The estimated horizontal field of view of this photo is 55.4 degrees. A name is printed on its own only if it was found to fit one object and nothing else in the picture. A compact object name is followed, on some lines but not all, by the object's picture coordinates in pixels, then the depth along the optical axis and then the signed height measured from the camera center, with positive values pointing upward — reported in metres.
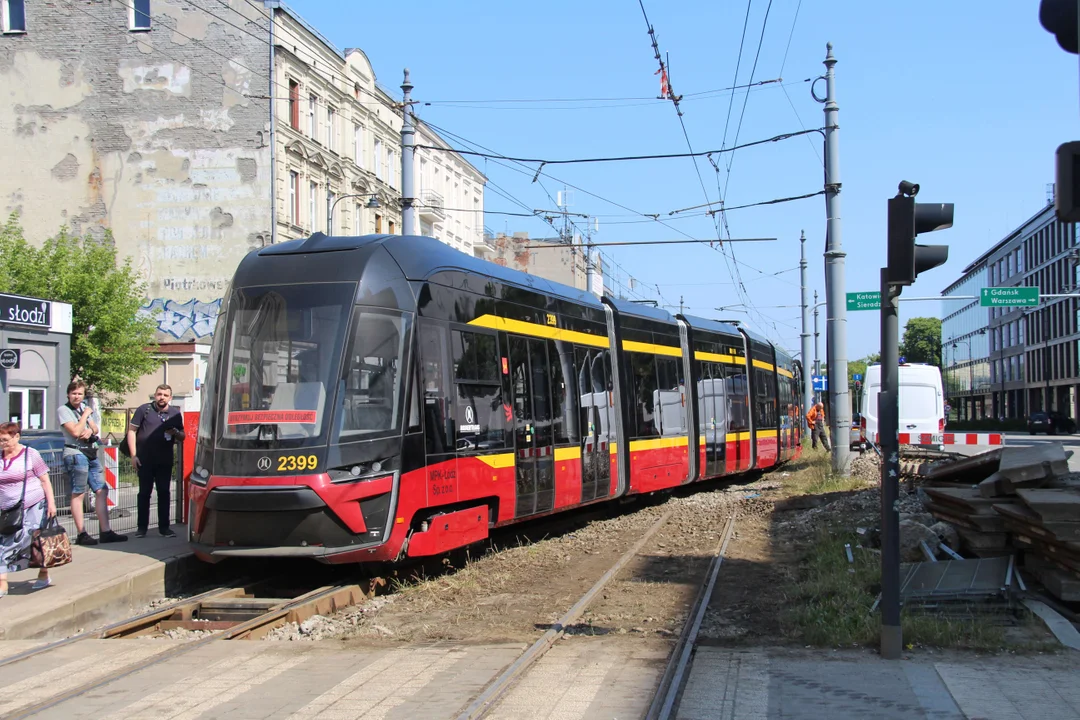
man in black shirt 11.40 -0.37
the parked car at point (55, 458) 12.44 -0.54
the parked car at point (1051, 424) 61.31 -1.38
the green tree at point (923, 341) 133.50 +8.27
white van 26.12 +0.07
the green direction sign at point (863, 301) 21.19 +2.12
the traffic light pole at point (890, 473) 6.61 -0.46
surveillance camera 6.78 +1.41
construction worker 31.42 -0.49
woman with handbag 8.43 -0.70
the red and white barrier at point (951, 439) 18.64 -0.70
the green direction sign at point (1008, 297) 30.54 +3.16
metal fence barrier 12.44 -1.09
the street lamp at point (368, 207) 34.42 +6.79
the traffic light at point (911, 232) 6.64 +1.11
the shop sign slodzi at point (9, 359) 15.08 +0.83
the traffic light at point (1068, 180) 4.77 +1.03
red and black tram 8.61 +0.03
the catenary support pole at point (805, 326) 36.50 +2.90
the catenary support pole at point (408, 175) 16.74 +3.88
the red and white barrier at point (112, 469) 12.79 -0.69
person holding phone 10.62 -0.46
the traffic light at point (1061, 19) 4.71 +1.75
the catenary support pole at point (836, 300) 18.53 +1.90
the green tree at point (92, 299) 31.61 +3.57
